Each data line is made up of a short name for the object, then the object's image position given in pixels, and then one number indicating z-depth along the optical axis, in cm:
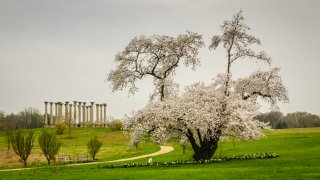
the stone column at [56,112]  13750
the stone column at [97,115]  14135
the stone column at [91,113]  13912
